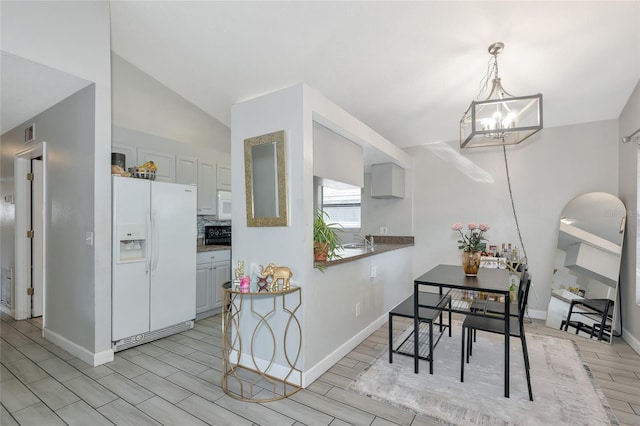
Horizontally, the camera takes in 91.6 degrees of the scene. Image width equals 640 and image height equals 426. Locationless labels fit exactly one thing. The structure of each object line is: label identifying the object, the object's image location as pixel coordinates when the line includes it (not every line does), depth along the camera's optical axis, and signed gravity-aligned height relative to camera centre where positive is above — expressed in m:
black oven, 4.43 -0.33
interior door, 4.07 -0.25
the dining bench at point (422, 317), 2.59 -0.90
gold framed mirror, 2.47 +0.27
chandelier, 2.20 +0.70
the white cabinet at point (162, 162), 3.95 +0.67
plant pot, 2.58 -0.32
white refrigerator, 2.98 -0.50
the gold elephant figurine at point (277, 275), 2.31 -0.47
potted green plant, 2.59 -0.24
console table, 2.31 -1.08
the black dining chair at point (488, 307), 2.67 -0.88
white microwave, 4.80 +0.11
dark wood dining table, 2.24 -0.58
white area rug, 2.01 -1.32
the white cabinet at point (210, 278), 3.93 -0.87
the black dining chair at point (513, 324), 2.29 -0.89
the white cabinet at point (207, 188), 4.55 +0.36
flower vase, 2.75 -0.45
